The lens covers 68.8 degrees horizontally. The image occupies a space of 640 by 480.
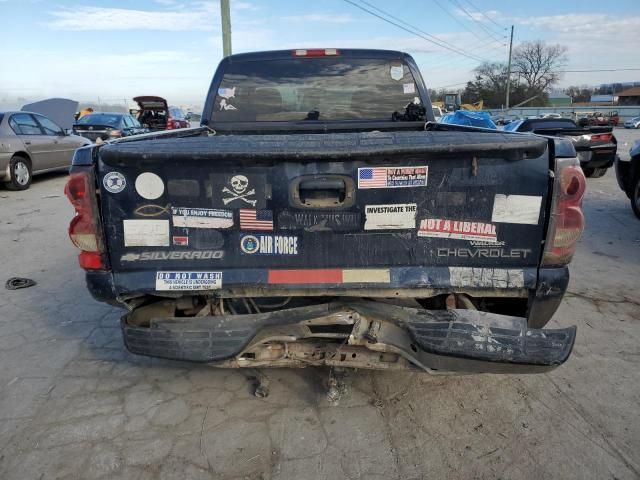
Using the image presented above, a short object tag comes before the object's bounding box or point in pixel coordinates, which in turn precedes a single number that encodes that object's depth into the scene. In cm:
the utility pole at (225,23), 1359
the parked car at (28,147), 1036
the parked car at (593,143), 1129
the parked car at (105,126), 1546
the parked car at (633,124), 4303
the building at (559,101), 6806
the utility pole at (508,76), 6063
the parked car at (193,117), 3754
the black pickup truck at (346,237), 233
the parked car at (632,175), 748
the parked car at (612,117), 4166
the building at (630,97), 8027
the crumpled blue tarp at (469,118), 1570
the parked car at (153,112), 1970
